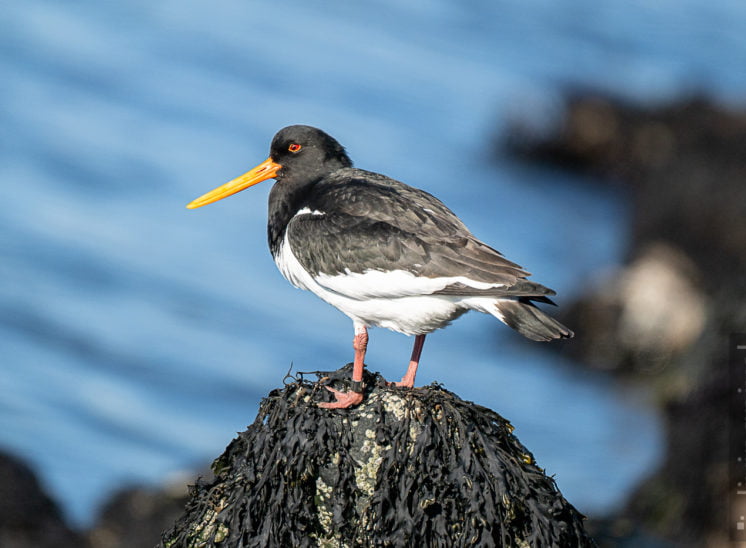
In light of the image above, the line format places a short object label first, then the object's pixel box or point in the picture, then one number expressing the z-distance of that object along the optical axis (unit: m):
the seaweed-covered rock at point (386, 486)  9.60
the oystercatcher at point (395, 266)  10.66
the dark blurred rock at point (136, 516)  16.03
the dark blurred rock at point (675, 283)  18.31
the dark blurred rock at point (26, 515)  16.03
